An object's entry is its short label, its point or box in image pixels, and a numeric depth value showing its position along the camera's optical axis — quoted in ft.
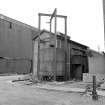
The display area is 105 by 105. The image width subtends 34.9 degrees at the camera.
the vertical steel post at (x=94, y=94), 31.81
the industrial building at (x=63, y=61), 64.70
